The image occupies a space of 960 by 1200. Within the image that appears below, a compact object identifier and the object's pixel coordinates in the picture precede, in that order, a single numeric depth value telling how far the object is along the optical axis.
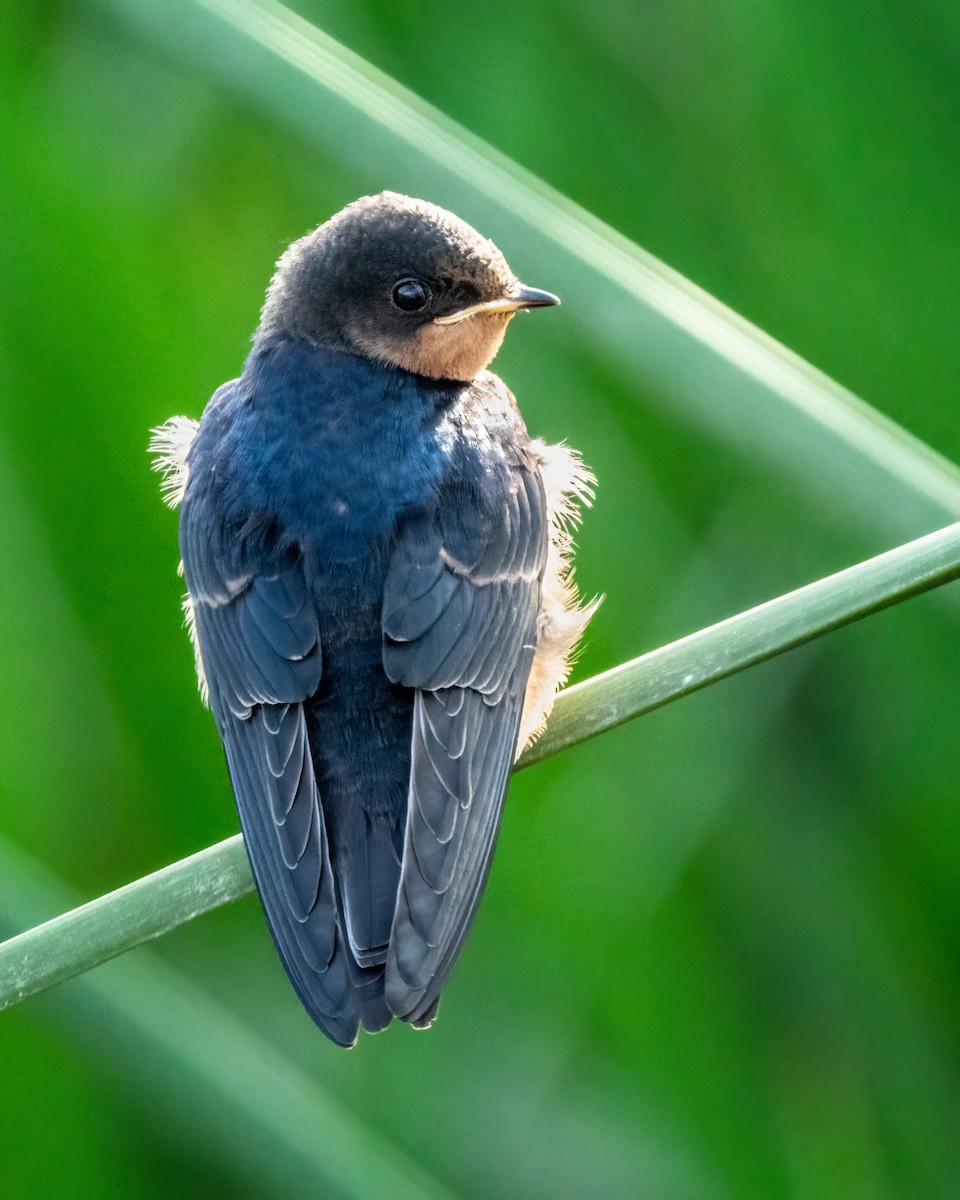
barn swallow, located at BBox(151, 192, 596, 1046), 3.10
